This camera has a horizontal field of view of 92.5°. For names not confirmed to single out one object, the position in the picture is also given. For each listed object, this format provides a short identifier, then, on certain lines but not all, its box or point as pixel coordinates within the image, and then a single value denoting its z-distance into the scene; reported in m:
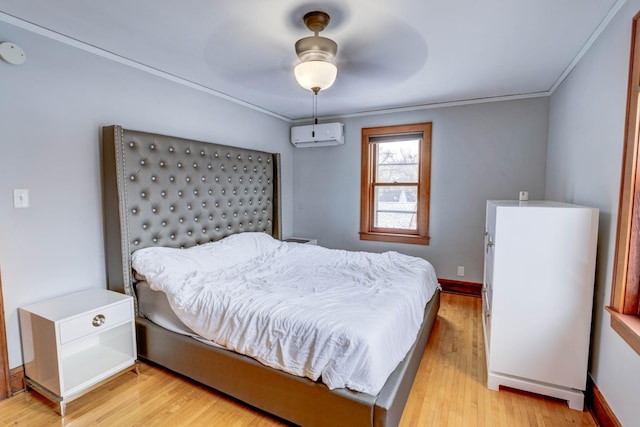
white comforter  1.47
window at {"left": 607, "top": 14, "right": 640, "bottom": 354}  1.46
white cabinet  1.73
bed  1.51
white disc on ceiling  1.71
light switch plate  1.82
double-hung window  3.66
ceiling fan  1.86
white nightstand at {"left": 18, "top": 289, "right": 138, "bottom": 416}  1.71
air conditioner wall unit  3.84
